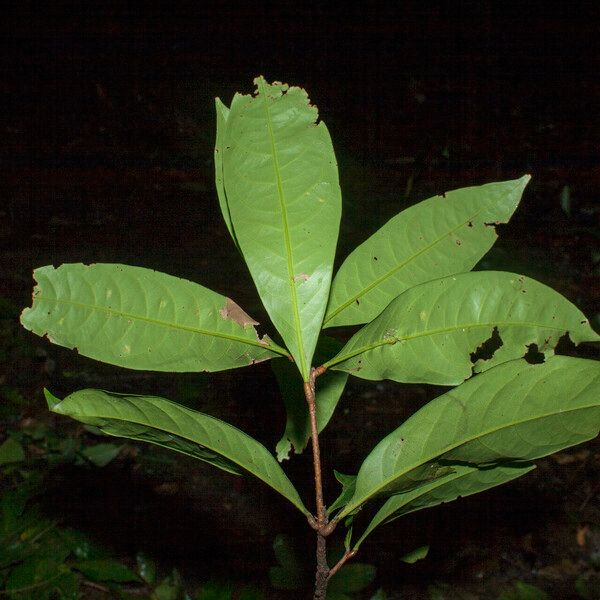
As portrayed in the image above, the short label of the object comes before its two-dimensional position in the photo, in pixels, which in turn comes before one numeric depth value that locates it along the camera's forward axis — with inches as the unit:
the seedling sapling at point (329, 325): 20.2
